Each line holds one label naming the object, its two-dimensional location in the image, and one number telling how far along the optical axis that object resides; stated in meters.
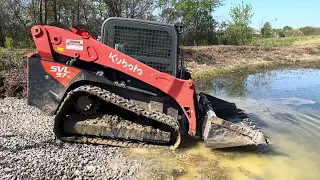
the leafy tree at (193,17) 18.55
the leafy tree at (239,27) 20.45
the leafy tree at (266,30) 27.00
